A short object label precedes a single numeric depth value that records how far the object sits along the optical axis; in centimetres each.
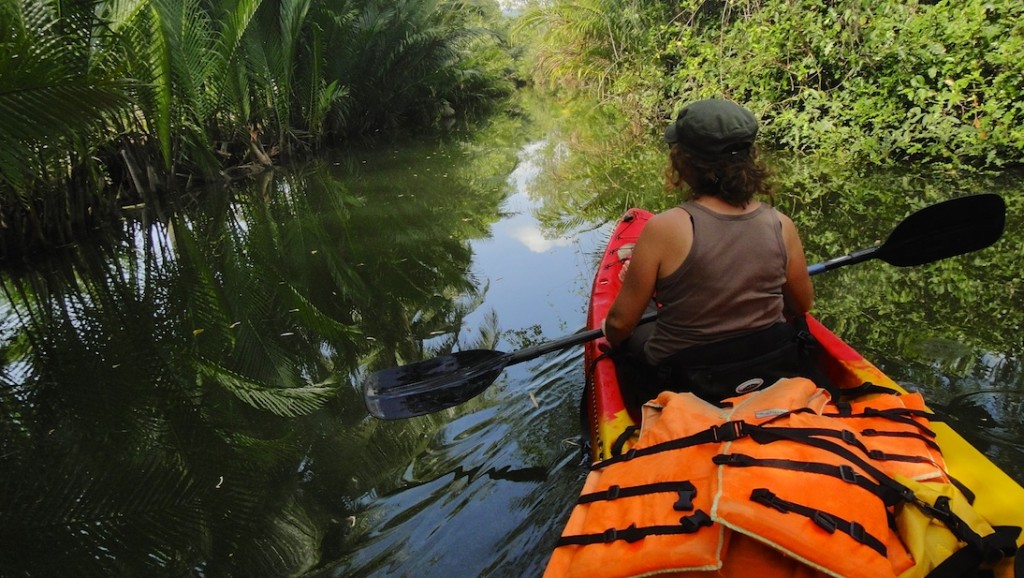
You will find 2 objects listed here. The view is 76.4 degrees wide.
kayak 135
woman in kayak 195
